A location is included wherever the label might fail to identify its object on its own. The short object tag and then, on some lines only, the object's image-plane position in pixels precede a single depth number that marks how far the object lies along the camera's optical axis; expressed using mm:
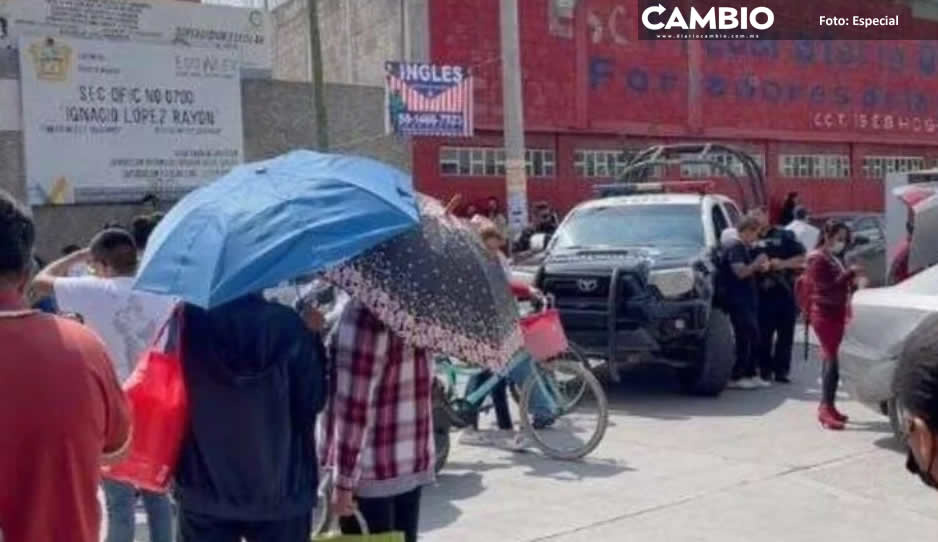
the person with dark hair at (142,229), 5555
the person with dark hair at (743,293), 10258
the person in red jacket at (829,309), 8453
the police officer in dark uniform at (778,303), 10789
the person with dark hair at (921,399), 1634
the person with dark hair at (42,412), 2355
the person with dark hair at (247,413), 3312
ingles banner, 21327
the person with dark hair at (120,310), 4891
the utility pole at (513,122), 15461
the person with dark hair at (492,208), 22169
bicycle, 7434
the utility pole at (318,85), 19442
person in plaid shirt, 3650
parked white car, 7449
